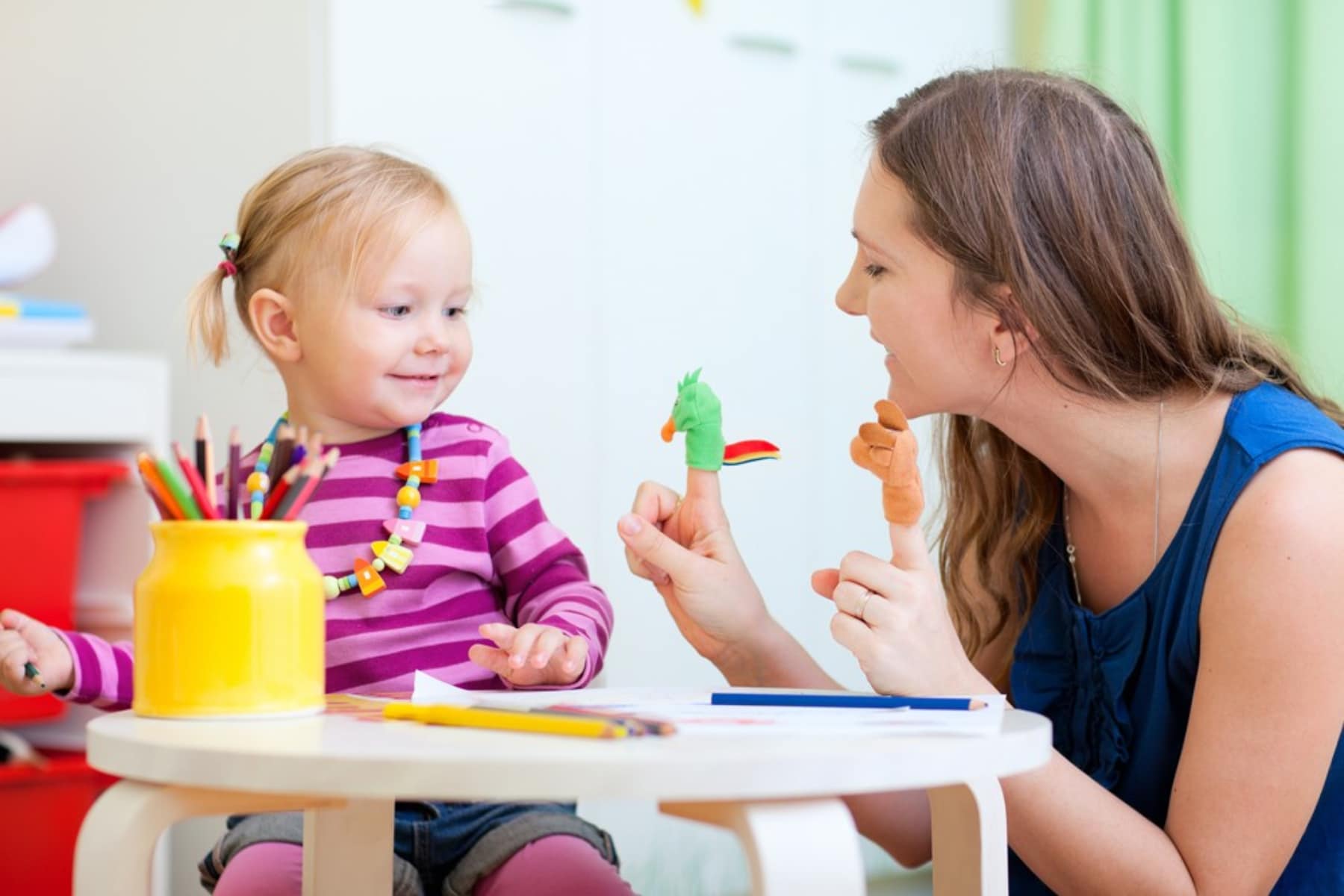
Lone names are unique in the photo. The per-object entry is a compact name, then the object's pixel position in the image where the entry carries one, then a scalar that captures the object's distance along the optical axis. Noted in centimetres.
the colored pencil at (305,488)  172
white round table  152
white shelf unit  260
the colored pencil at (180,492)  171
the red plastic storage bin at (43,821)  268
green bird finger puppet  197
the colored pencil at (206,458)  174
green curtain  280
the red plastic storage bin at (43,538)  263
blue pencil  172
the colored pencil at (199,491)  172
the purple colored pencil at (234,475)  172
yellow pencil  159
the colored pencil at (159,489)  171
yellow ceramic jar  168
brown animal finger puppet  183
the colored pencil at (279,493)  173
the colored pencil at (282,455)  174
